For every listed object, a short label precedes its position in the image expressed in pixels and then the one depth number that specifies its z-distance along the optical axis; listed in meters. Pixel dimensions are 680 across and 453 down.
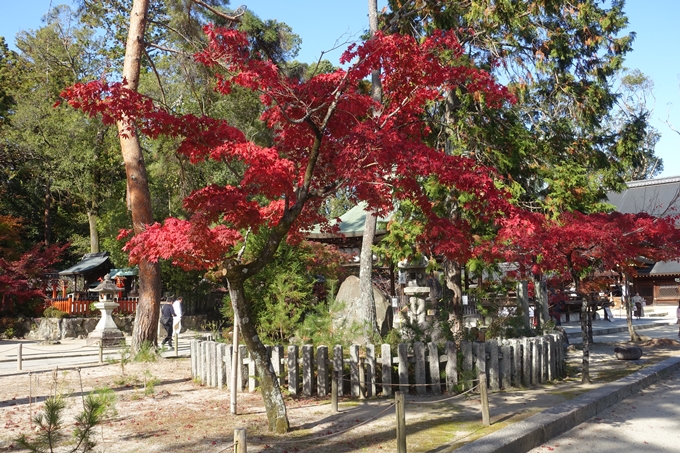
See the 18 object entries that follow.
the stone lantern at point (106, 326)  16.86
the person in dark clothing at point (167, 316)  17.83
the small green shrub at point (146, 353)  12.68
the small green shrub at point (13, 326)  24.00
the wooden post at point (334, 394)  7.95
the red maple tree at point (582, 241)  10.26
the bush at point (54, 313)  23.62
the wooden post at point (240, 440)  4.39
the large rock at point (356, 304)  13.70
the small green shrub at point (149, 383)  9.21
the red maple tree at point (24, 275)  22.64
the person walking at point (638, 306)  32.83
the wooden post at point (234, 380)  7.72
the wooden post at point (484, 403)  7.11
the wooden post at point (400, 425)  5.49
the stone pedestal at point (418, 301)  12.55
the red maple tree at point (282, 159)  6.93
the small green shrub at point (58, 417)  4.25
